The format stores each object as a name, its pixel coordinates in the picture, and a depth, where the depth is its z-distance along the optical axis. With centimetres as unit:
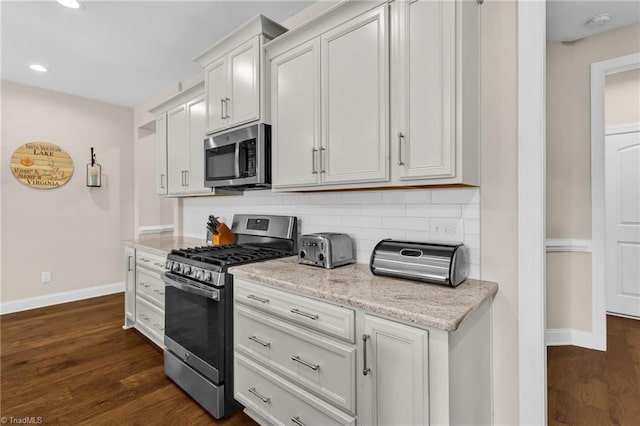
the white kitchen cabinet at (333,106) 158
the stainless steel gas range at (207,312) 188
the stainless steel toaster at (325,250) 184
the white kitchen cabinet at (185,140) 287
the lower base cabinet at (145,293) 270
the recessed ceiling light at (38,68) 337
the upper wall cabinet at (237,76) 213
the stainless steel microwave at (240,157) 214
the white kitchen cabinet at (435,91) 135
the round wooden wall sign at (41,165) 383
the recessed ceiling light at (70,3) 230
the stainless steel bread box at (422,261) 141
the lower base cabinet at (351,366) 111
